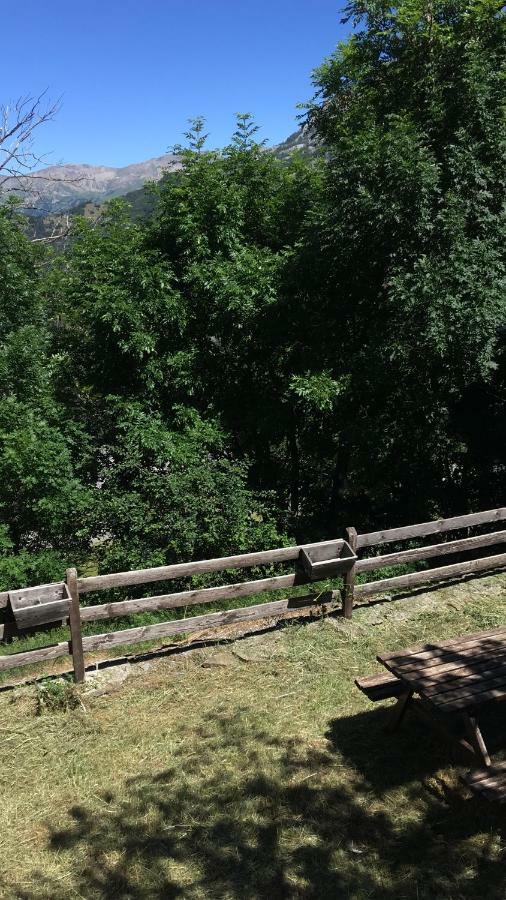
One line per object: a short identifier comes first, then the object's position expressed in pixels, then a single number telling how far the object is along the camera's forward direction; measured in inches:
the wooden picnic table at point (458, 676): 179.6
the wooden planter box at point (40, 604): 236.7
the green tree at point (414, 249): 374.0
